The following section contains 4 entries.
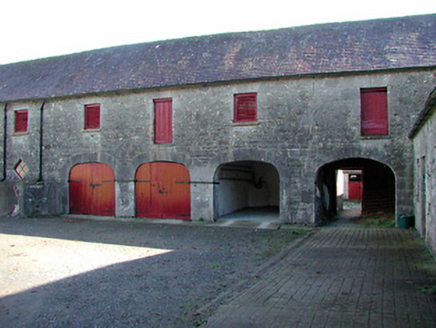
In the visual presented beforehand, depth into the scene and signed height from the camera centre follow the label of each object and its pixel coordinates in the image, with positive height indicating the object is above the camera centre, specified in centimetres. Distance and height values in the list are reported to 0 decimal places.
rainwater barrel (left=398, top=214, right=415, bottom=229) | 1230 -146
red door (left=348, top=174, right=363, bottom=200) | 2853 -97
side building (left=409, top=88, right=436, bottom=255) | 772 +5
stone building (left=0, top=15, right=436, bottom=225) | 1292 +191
